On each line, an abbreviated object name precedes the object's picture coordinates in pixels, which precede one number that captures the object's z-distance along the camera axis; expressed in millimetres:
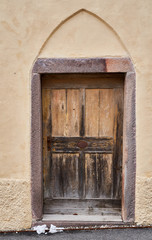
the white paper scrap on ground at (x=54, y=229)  2663
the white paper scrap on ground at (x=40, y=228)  2641
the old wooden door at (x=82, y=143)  2736
